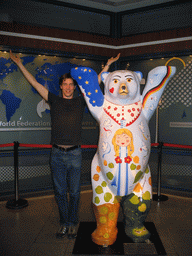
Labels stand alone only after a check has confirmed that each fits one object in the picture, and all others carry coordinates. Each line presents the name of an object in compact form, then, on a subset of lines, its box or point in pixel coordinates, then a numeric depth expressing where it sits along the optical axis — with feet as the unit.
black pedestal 6.37
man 7.29
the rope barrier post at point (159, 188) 11.40
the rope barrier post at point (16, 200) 10.30
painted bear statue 6.25
